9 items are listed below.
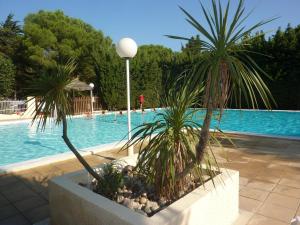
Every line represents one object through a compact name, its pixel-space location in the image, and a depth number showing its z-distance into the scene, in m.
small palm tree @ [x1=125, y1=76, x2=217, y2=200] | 2.66
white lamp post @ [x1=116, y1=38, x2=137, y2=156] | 5.61
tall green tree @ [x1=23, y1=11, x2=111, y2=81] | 21.73
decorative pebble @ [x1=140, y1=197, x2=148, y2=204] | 2.77
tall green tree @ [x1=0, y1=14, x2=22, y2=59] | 24.67
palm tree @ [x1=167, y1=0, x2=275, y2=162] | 2.01
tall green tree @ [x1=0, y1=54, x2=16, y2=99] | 18.47
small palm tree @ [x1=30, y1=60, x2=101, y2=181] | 3.00
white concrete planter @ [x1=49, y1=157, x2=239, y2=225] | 2.22
